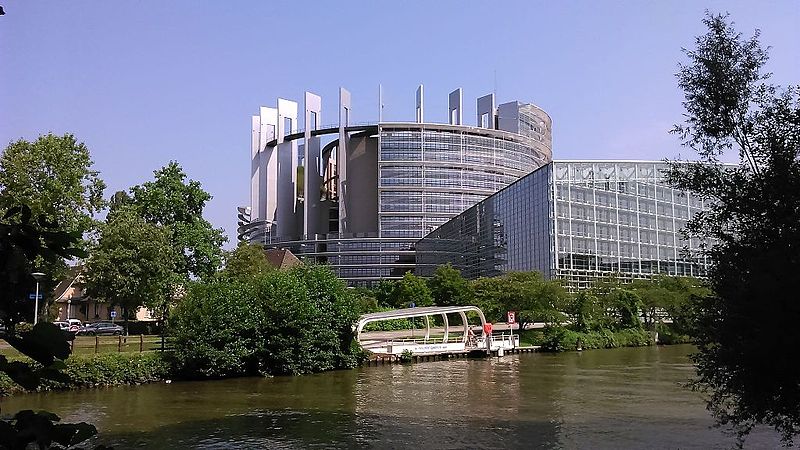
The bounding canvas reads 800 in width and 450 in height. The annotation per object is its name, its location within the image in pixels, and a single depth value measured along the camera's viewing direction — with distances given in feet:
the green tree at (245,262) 167.12
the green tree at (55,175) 111.45
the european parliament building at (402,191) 318.65
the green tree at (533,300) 190.80
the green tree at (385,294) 277.66
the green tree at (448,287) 242.58
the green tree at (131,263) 135.74
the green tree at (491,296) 195.21
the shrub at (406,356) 142.92
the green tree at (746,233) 30.91
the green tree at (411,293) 249.94
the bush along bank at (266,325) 108.58
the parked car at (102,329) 169.96
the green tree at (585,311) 192.44
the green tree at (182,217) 148.77
